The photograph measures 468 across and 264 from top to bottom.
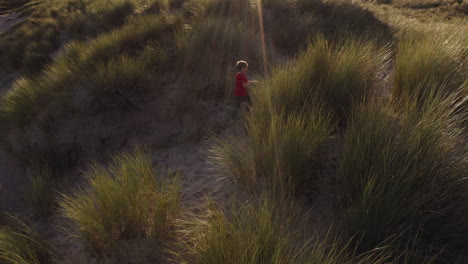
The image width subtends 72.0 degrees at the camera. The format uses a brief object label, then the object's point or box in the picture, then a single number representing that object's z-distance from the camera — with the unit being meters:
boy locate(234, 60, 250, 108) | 4.56
